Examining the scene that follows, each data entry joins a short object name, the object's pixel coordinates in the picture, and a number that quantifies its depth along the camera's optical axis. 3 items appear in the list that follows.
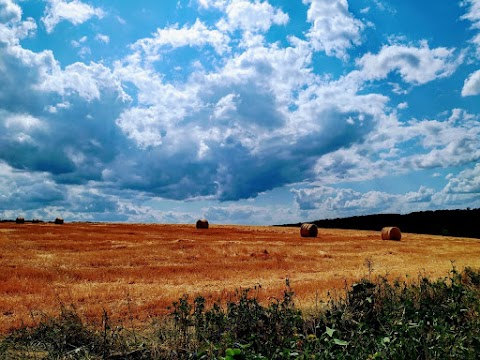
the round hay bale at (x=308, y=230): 39.62
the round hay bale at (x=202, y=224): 50.09
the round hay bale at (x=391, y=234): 37.28
